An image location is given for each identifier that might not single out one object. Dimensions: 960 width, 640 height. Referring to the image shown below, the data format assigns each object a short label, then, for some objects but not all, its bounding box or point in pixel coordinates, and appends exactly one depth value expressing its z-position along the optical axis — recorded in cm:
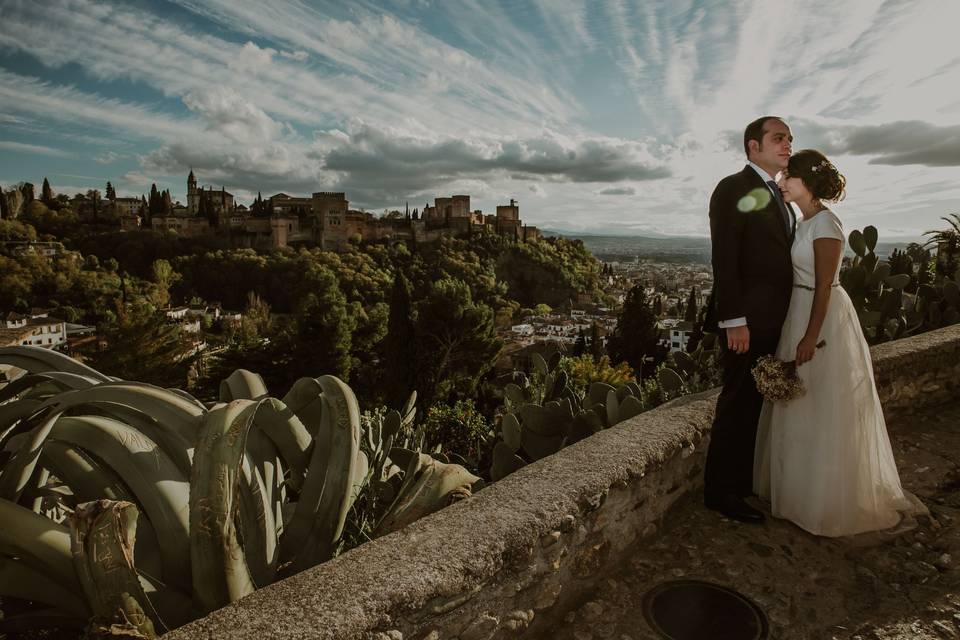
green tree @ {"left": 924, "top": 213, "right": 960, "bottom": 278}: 679
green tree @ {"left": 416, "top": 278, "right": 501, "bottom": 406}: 1888
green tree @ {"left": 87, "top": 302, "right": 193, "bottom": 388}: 1852
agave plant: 103
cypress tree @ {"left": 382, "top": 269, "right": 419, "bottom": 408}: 1773
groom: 202
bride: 199
